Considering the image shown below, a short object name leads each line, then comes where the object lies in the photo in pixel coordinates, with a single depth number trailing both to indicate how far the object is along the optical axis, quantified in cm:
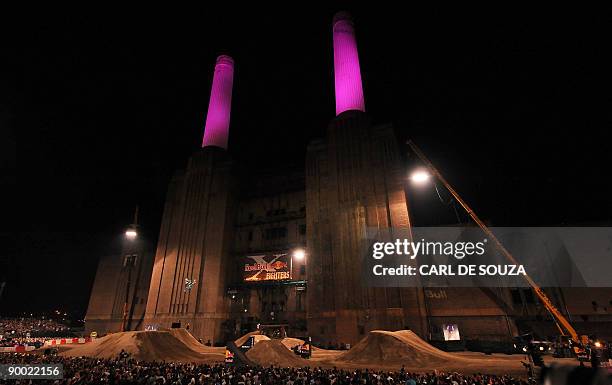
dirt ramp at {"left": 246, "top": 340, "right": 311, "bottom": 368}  2570
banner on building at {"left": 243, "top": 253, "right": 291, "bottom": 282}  5006
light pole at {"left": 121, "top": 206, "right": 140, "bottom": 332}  5562
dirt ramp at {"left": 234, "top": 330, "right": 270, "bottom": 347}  3263
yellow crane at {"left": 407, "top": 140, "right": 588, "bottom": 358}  2805
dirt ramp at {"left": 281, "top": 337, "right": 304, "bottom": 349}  3350
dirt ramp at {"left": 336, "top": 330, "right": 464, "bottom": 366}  2616
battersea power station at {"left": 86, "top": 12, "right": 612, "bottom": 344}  3862
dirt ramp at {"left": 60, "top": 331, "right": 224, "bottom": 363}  2988
